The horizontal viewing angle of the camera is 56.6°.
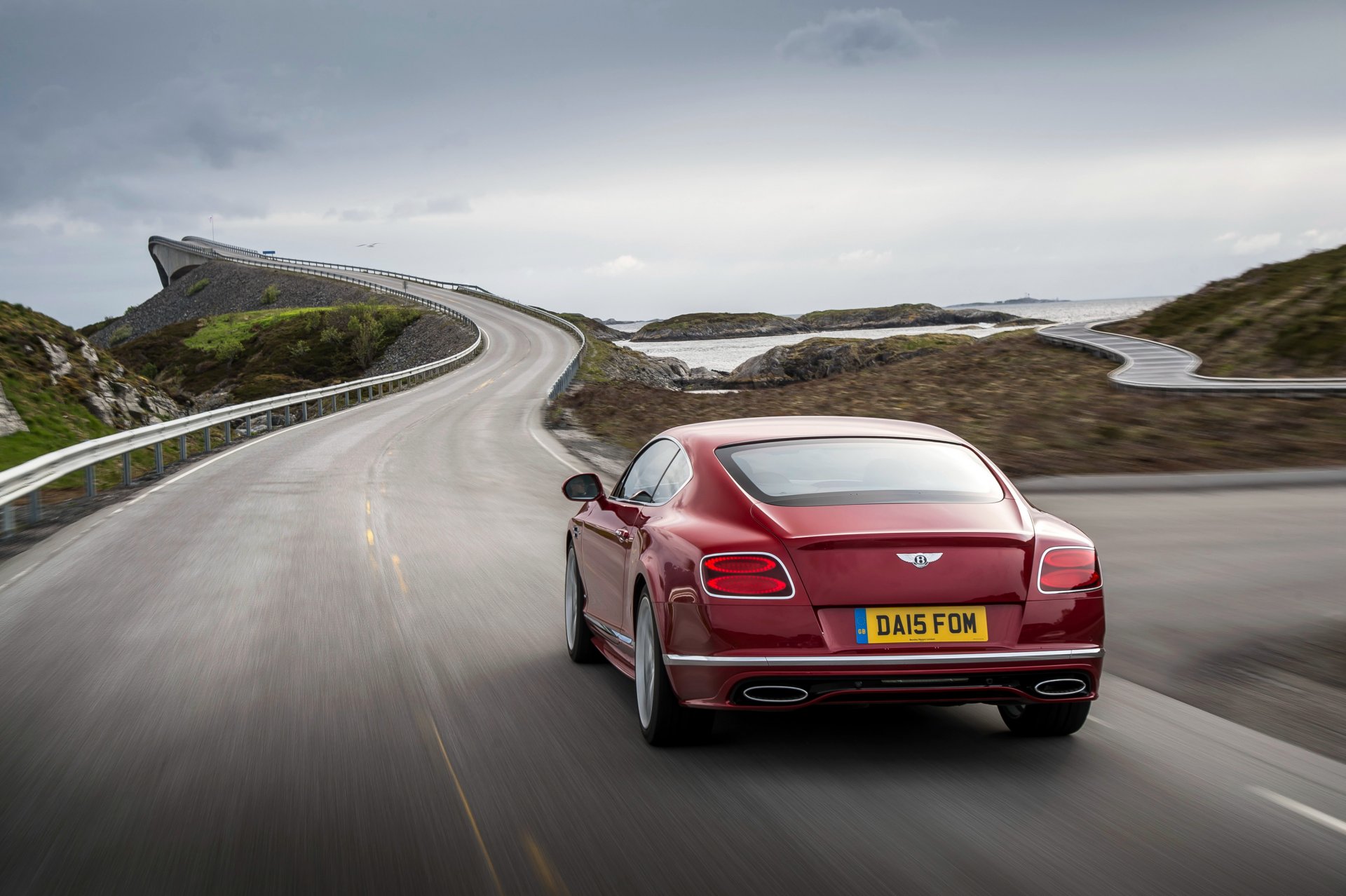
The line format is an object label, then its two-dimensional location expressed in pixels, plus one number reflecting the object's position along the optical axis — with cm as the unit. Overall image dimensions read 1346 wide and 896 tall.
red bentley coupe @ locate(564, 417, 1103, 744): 496
